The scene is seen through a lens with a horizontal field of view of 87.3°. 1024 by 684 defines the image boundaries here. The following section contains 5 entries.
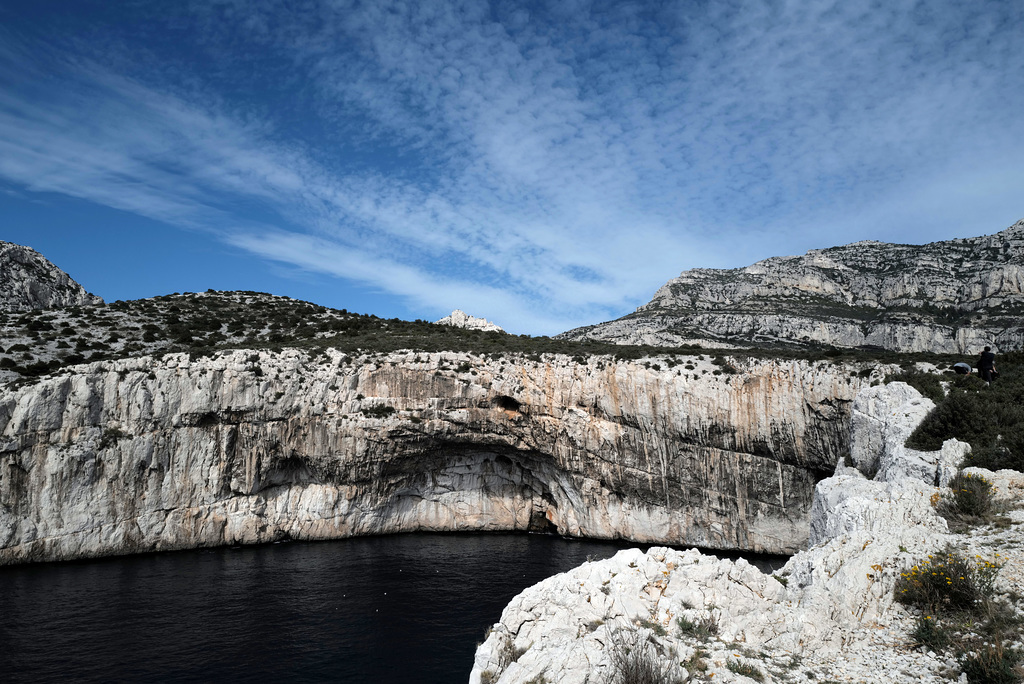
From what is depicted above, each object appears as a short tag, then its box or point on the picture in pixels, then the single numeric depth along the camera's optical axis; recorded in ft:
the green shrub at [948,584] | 32.19
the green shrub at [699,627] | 36.52
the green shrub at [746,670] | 30.39
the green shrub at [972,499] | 41.68
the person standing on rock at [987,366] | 82.53
